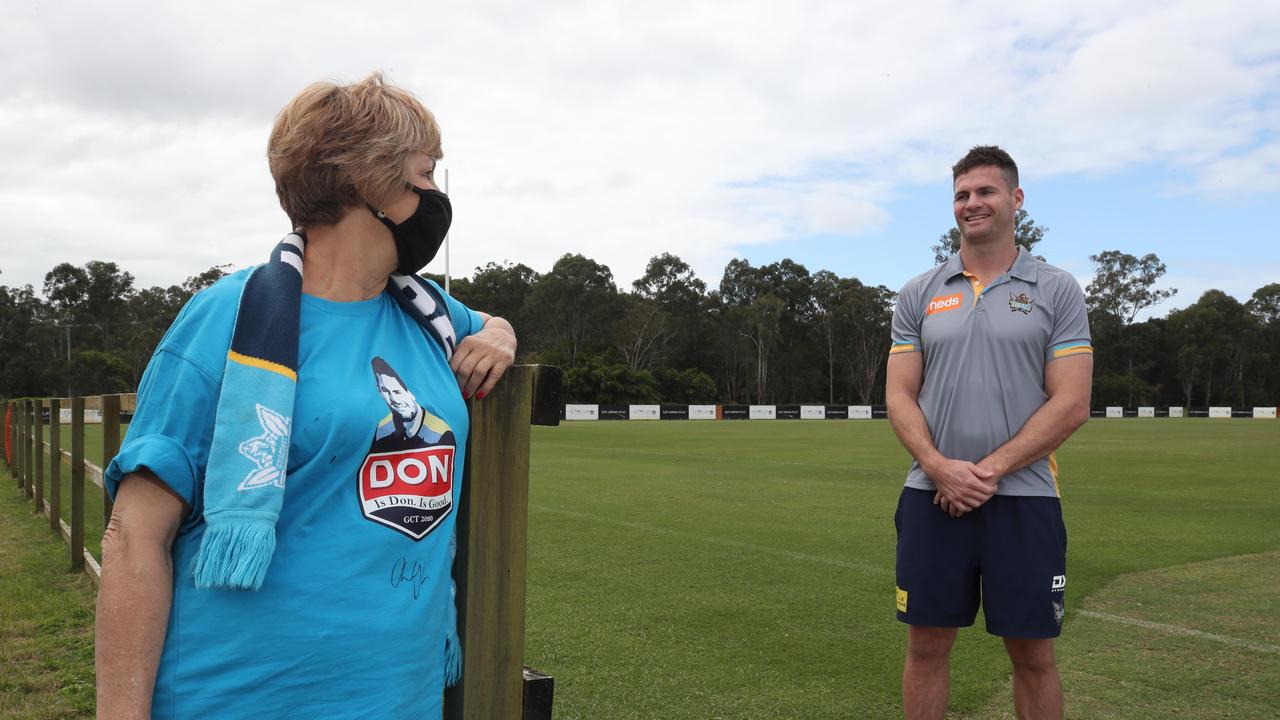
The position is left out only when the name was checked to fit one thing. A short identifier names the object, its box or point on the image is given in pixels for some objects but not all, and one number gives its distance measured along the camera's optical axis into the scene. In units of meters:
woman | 1.38
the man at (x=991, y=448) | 2.94
